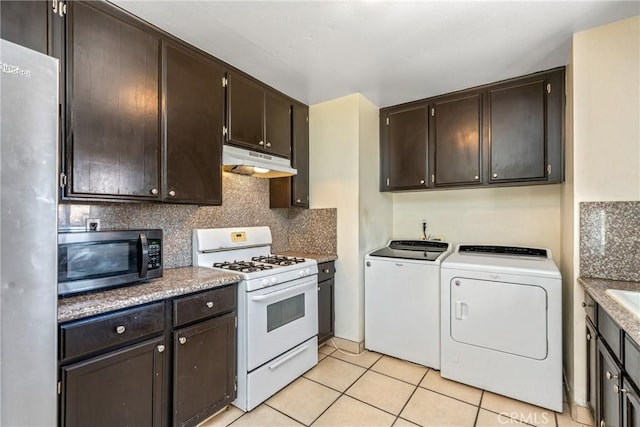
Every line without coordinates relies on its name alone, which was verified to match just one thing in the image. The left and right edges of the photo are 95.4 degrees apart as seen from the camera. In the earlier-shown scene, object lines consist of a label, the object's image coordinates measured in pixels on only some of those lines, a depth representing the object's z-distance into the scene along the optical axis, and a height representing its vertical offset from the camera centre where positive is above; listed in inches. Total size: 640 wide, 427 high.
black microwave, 52.4 -8.7
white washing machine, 94.8 -30.7
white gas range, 74.4 -26.9
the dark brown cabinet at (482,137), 89.5 +26.7
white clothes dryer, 75.6 -31.5
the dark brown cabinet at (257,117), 86.7 +31.9
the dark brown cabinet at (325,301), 103.7 -31.8
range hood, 82.6 +15.4
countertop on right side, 41.6 -16.1
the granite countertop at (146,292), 47.8 -15.3
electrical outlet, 67.6 -2.0
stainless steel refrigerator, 36.5 -2.5
